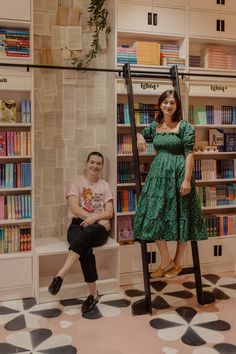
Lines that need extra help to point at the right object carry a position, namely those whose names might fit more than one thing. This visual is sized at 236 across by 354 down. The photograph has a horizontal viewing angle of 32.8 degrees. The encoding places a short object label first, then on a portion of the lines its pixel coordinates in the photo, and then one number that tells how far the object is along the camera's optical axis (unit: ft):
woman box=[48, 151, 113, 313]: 10.64
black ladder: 10.43
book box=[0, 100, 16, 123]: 11.16
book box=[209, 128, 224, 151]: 13.64
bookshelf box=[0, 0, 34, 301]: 11.07
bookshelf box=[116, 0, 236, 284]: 12.26
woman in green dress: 10.18
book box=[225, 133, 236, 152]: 13.69
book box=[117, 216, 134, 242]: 12.48
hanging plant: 12.32
